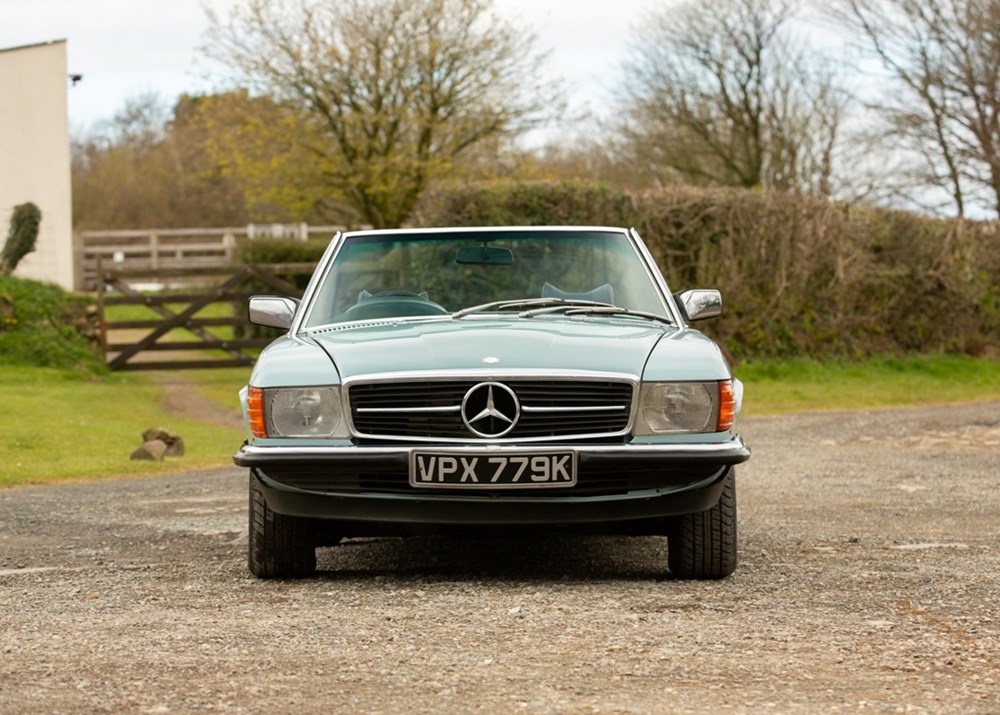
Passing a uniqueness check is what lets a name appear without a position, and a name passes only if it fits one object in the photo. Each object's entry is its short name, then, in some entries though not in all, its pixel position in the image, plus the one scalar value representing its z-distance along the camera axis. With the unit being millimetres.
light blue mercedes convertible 5754
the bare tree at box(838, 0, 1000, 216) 34656
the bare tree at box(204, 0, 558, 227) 34594
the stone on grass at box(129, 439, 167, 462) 13492
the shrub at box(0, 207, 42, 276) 26750
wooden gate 23438
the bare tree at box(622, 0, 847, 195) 40938
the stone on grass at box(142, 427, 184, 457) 13953
